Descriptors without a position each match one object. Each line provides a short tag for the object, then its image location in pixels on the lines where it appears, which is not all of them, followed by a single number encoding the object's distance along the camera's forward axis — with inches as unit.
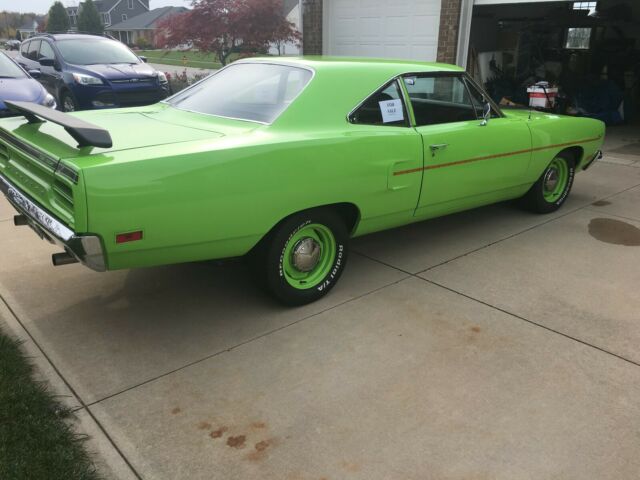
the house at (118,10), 3238.2
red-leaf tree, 542.0
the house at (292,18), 597.8
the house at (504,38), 406.9
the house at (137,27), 2843.8
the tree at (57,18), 2261.3
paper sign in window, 152.6
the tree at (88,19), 2191.2
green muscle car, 108.4
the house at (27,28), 3392.2
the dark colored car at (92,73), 366.3
